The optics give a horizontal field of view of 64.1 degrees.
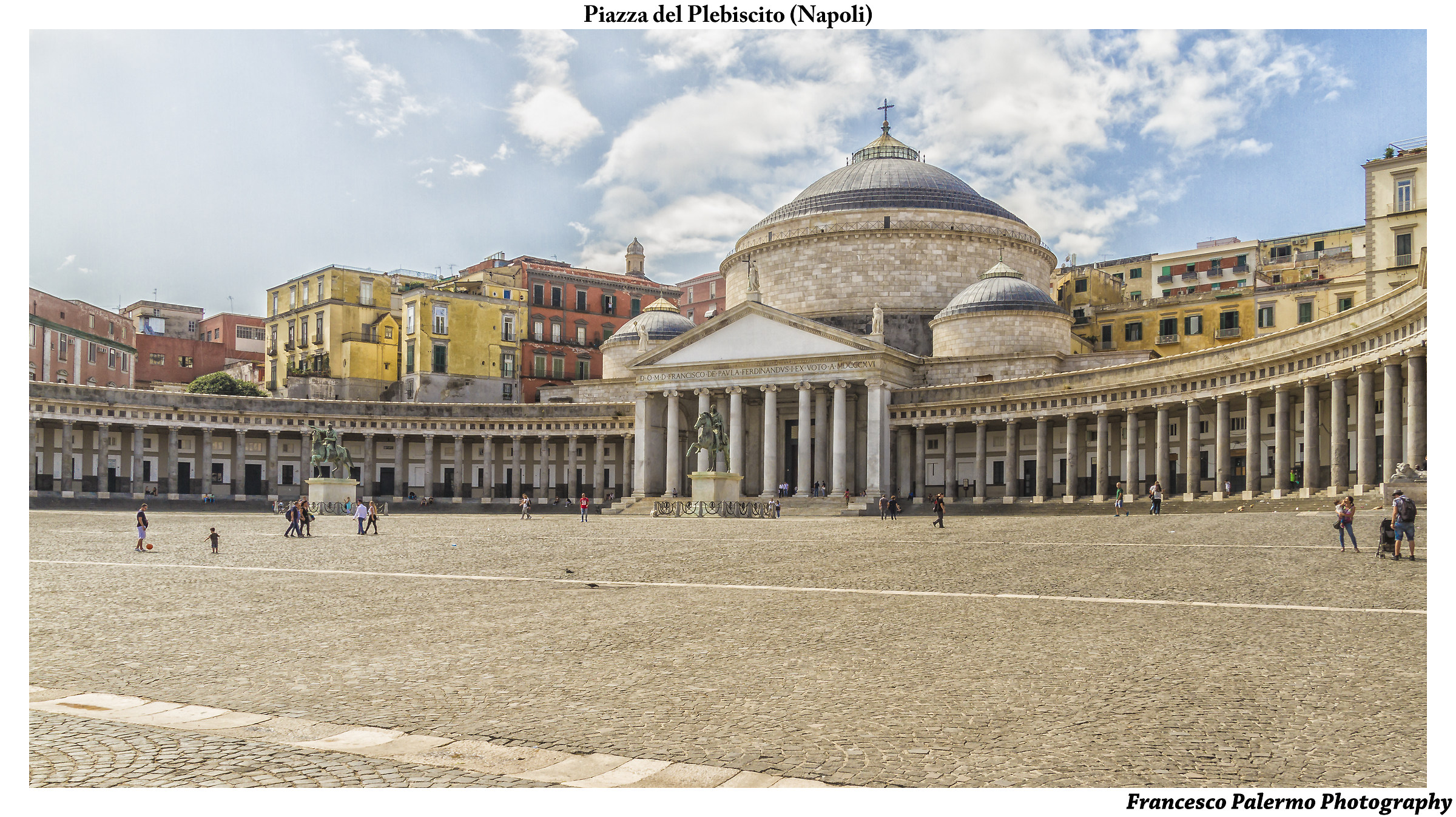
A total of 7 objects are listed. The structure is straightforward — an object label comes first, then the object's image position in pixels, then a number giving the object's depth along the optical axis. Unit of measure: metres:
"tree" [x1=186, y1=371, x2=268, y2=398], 82.50
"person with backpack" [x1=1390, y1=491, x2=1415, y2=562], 21.22
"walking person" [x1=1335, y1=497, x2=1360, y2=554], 23.09
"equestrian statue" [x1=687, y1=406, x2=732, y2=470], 54.06
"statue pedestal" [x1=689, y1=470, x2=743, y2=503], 54.16
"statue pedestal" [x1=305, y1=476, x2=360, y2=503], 57.03
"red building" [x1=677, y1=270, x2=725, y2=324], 112.06
